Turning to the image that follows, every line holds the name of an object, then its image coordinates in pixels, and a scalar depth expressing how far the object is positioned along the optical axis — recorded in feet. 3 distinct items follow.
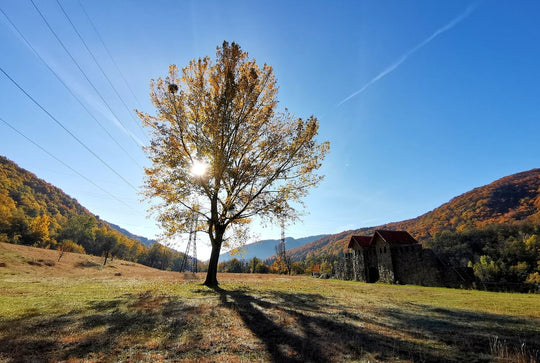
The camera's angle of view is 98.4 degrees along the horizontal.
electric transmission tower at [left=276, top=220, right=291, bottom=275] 236.14
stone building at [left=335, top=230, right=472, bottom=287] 93.81
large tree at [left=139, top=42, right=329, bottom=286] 55.98
